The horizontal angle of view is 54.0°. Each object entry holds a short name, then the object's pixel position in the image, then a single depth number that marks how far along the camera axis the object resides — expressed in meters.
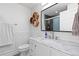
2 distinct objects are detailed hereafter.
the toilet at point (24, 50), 2.27
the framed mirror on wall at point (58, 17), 1.69
